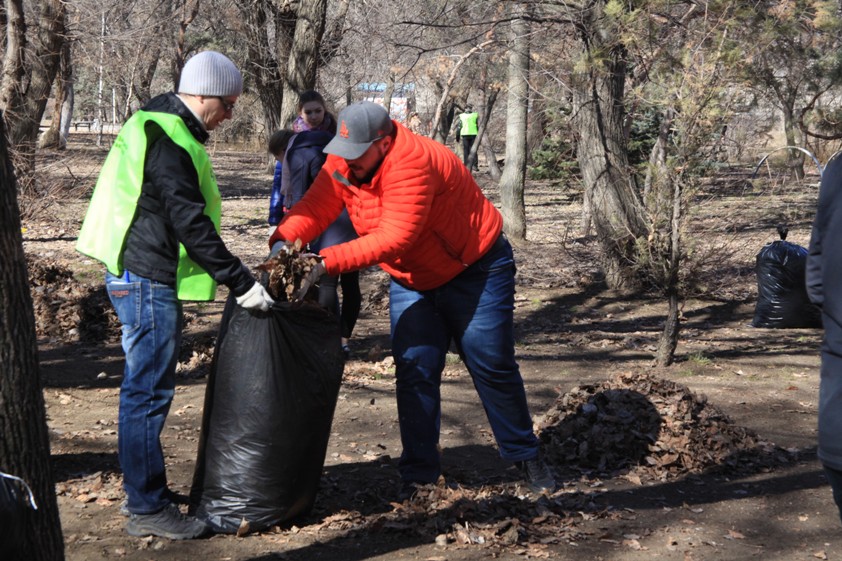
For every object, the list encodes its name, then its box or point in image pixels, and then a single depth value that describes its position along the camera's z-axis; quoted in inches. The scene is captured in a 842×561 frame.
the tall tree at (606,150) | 367.6
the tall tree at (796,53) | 317.1
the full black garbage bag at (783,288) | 339.0
